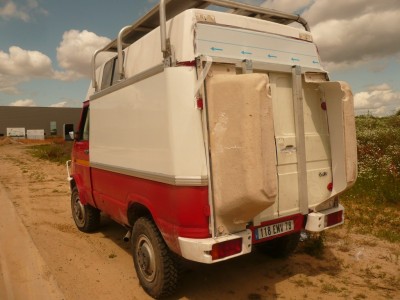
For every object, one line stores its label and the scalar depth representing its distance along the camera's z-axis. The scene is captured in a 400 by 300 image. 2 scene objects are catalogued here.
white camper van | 3.29
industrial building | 59.94
